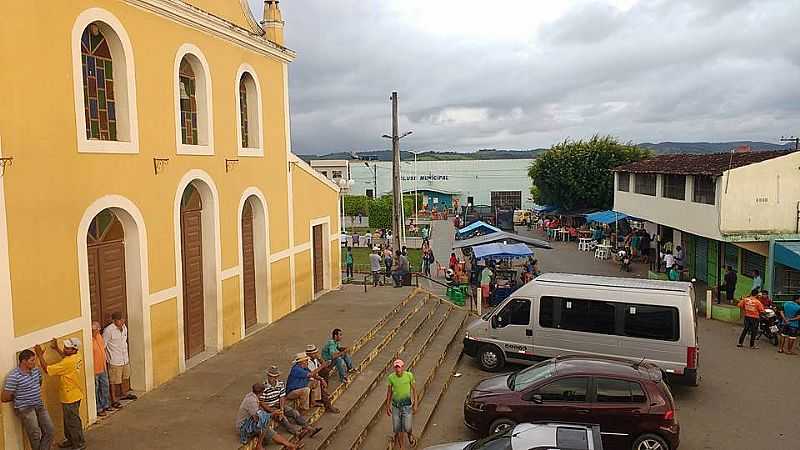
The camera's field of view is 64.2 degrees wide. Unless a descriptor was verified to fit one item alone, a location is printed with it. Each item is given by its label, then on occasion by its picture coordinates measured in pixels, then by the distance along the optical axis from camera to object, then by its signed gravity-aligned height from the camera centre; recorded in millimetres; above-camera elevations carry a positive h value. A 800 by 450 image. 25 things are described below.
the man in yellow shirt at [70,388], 8266 -2719
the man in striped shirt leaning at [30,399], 7672 -2653
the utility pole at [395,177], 24297 -66
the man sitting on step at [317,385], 10320 -3380
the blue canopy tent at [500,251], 21688 -2651
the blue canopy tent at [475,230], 28438 -2500
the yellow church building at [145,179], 8156 -11
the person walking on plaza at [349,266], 24466 -3455
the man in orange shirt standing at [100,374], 9445 -2917
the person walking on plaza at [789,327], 15645 -3907
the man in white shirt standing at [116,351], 9703 -2633
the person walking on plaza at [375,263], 21984 -3018
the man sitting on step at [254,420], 8500 -3252
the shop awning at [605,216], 34156 -2406
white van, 12445 -3112
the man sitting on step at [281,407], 8898 -3231
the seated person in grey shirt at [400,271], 20547 -3105
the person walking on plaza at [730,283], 20550 -3607
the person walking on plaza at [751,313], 16016 -3553
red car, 9398 -3479
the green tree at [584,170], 41469 +221
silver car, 7207 -3065
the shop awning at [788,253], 18047 -2371
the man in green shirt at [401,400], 9391 -3331
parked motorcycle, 16203 -3902
